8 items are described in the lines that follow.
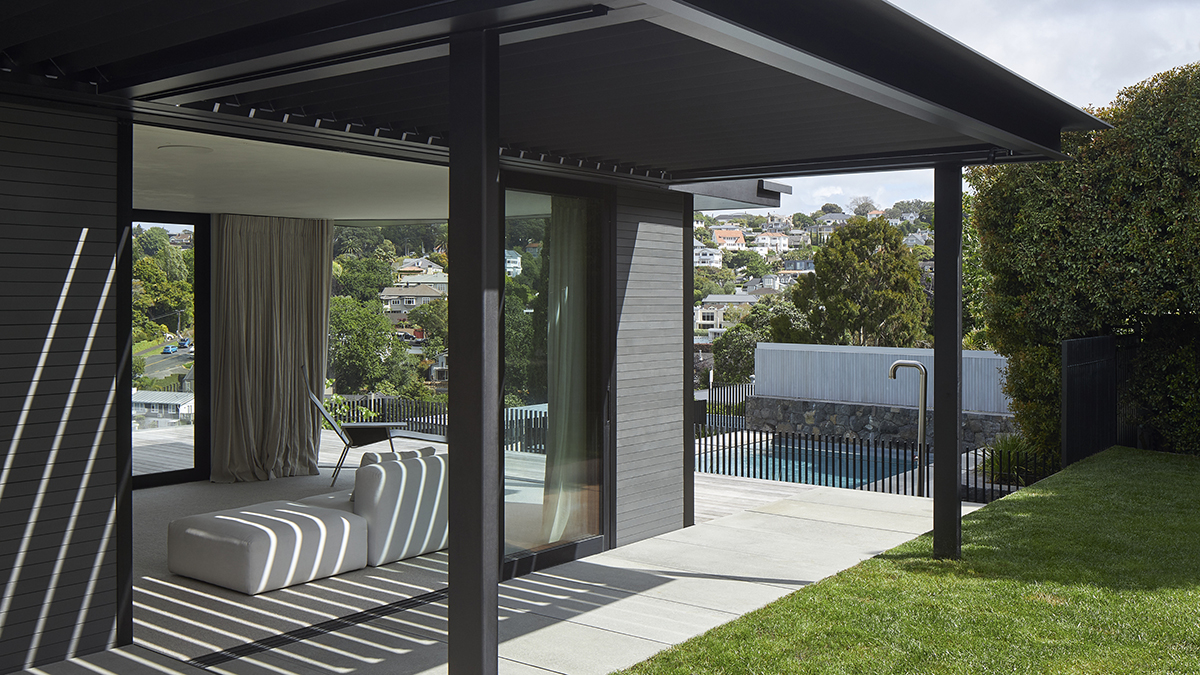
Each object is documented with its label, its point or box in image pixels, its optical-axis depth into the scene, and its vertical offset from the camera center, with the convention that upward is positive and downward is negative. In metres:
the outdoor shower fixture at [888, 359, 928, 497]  9.34 -0.90
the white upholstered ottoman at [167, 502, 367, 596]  5.78 -1.26
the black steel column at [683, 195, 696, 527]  7.78 -0.29
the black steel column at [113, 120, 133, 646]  4.68 -0.21
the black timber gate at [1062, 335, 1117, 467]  10.06 -0.53
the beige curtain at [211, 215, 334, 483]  9.84 +0.07
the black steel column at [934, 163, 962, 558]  5.92 +0.10
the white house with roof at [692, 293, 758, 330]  60.03 +2.71
